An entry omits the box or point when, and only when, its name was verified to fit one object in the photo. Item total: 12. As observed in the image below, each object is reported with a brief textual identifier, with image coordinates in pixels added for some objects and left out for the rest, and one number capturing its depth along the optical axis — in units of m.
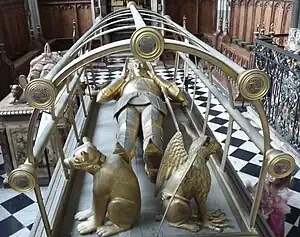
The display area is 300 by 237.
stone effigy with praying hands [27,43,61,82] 3.11
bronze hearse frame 0.78
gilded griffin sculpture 1.16
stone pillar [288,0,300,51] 4.22
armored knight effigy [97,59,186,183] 1.45
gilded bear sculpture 1.09
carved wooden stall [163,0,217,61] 8.29
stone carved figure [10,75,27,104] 3.02
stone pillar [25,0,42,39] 7.79
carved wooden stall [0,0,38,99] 5.22
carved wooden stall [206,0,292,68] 5.42
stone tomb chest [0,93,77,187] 2.89
